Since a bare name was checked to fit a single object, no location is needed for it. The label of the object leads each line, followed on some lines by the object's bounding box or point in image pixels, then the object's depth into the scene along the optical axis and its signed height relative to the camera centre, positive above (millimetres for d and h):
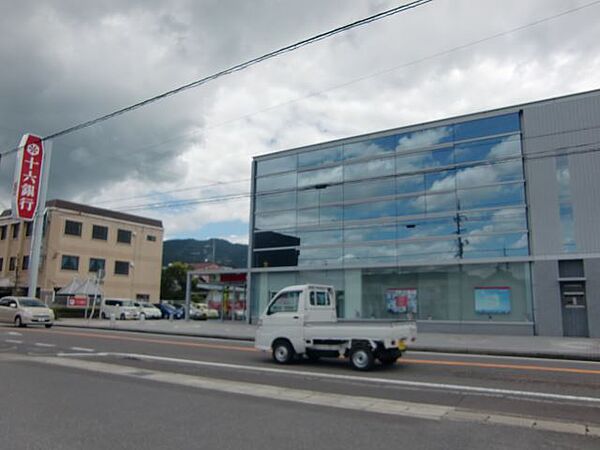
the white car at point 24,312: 25578 -471
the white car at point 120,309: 38406 -320
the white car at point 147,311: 39831 -470
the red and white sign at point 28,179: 34469 +8739
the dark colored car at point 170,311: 45031 -536
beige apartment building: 46438 +5483
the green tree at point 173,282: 70625 +3393
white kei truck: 11336 -571
